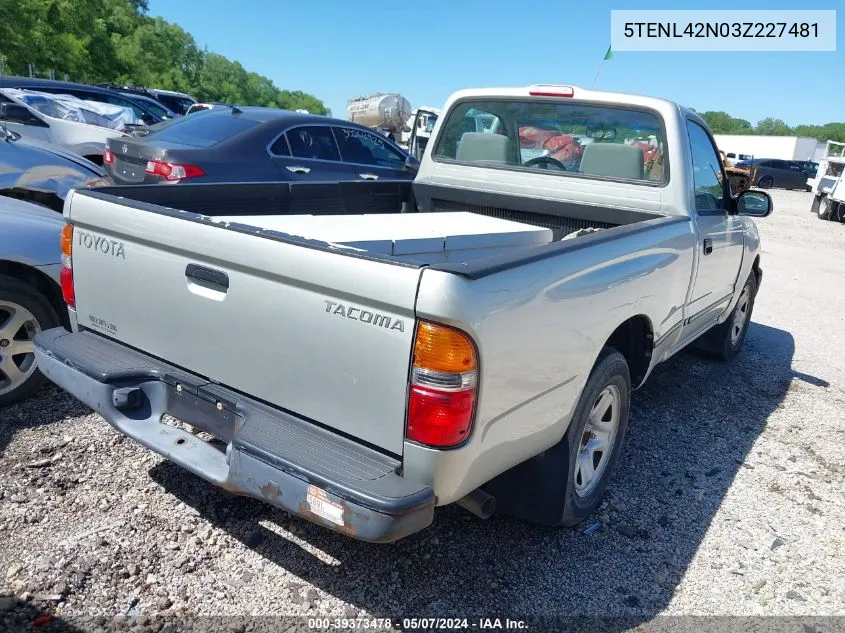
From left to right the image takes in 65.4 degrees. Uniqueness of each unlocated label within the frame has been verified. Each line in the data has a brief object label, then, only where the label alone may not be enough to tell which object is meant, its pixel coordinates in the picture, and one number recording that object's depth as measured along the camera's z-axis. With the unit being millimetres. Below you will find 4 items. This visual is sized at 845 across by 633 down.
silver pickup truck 1993
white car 9102
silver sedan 3643
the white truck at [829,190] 18375
